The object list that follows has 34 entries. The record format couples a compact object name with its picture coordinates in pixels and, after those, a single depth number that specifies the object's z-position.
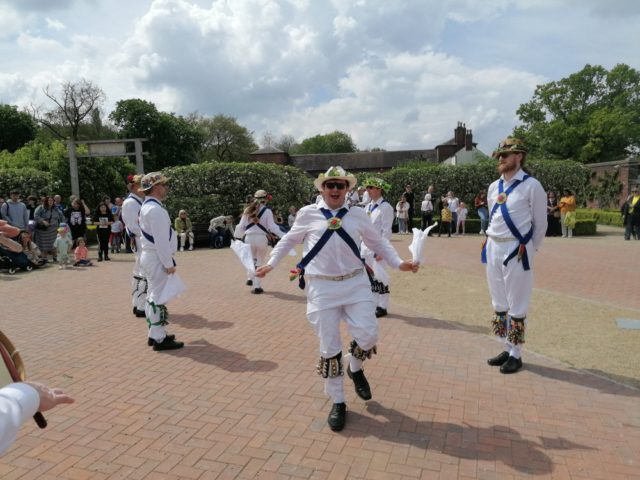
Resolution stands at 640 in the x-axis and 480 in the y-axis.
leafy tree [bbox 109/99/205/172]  46.03
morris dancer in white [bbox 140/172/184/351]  5.69
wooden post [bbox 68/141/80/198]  19.50
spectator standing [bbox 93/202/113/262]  13.86
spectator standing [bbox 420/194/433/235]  19.68
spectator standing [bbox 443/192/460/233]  20.12
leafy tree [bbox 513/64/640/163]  44.31
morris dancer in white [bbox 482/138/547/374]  4.80
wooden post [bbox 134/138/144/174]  18.79
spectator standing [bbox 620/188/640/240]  16.48
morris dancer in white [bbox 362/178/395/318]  6.89
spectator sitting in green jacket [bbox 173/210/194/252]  16.31
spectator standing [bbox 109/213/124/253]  15.26
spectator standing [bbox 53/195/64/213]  13.97
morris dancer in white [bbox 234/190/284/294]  9.06
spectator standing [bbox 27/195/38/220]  13.91
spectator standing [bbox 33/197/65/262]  13.30
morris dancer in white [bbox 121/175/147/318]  7.18
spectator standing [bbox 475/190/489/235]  19.27
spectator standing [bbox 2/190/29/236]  12.41
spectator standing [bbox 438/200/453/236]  19.64
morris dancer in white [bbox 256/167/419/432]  3.90
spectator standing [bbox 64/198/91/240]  14.72
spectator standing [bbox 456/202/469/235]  20.70
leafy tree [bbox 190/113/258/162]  64.88
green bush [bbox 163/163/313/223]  18.36
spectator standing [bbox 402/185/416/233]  20.39
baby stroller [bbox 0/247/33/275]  11.88
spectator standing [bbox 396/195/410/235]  20.02
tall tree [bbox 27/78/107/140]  42.69
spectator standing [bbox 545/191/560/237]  18.42
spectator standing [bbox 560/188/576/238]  18.10
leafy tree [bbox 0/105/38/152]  41.99
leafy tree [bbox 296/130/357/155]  97.00
